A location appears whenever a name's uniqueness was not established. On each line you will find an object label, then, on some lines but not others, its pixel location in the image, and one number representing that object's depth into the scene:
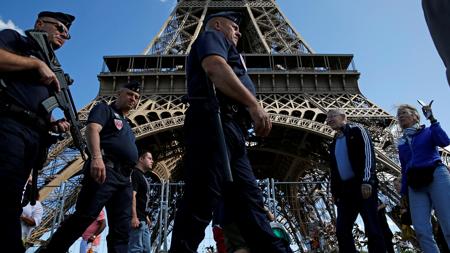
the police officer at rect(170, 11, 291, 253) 1.98
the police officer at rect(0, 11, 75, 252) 1.96
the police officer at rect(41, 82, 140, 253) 2.96
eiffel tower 13.97
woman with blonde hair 3.48
